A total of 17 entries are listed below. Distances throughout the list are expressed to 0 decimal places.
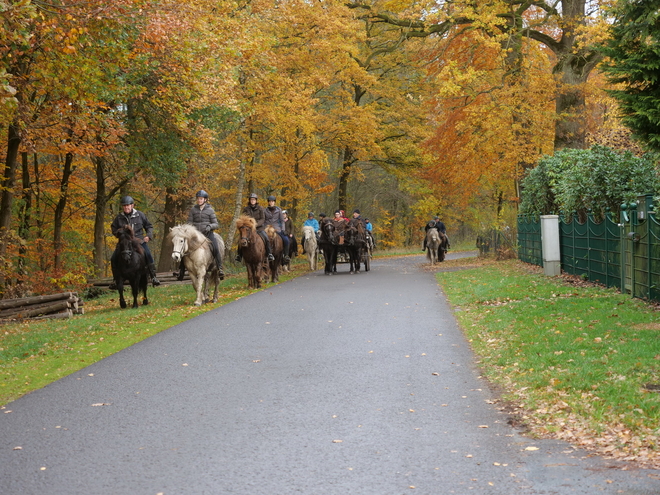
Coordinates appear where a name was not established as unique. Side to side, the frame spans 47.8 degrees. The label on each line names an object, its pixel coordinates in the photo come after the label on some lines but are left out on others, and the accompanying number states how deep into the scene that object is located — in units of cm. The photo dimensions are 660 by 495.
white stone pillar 2005
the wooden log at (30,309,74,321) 1762
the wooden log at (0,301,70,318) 1778
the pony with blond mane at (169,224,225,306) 1677
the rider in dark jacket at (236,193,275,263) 2125
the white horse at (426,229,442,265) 3149
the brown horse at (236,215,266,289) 1992
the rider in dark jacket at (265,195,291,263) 2294
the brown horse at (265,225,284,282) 2245
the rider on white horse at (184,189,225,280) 1803
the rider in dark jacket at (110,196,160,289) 1706
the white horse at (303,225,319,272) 2948
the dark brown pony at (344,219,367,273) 2670
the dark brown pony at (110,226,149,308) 1697
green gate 1244
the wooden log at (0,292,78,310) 1803
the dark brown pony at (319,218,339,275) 2617
